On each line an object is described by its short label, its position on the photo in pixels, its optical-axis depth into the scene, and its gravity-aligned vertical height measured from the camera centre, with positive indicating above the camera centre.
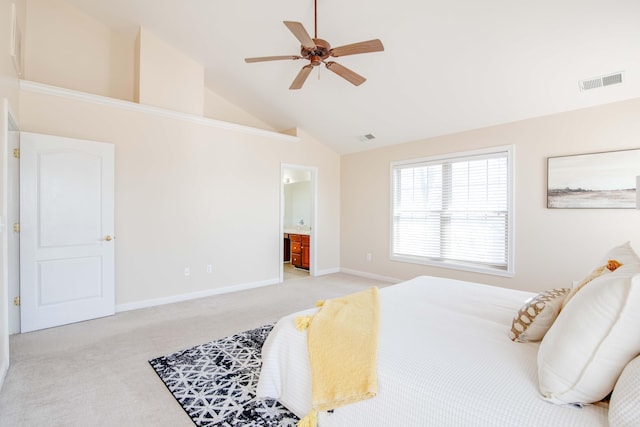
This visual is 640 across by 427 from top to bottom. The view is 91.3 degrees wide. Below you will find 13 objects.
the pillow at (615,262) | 1.64 -0.27
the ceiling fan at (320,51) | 2.57 +1.43
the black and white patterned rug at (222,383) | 1.89 -1.23
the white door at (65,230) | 3.25 -0.21
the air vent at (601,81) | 3.11 +1.35
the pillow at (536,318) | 1.59 -0.54
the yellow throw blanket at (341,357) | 1.45 -0.72
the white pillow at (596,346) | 1.05 -0.46
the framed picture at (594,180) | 3.32 +0.38
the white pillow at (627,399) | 0.91 -0.56
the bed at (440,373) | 1.14 -0.69
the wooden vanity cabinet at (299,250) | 6.58 -0.82
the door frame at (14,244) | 3.05 -0.33
